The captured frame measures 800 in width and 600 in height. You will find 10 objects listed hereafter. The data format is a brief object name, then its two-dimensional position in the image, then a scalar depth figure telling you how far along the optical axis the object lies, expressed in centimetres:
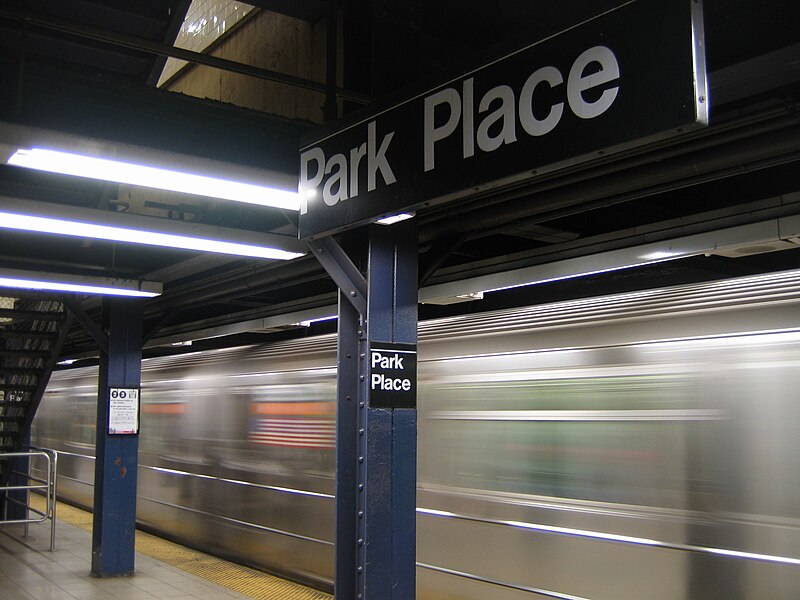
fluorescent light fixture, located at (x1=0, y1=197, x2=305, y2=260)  377
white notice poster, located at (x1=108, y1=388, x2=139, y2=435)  786
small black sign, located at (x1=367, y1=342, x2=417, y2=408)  321
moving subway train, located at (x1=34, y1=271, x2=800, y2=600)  392
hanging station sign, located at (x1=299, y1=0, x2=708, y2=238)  191
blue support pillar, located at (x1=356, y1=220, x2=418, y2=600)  329
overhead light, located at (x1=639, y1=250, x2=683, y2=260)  411
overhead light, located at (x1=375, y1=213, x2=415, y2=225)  287
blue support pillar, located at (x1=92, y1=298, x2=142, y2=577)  779
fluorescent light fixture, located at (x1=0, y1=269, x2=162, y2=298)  565
